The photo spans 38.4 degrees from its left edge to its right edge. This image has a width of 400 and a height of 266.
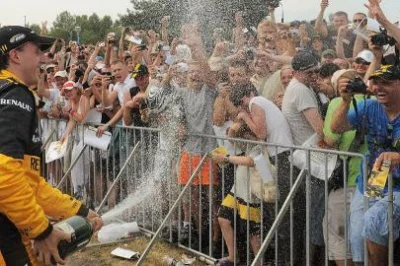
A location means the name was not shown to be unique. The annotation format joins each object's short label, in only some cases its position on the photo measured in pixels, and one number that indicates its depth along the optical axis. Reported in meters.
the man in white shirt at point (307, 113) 4.60
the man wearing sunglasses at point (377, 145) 3.86
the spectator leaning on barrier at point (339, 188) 4.34
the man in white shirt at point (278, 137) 4.85
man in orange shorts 5.89
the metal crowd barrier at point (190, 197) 4.66
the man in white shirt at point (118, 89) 7.42
